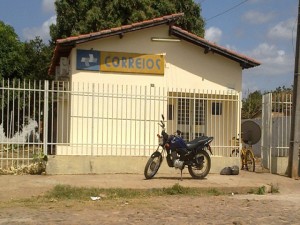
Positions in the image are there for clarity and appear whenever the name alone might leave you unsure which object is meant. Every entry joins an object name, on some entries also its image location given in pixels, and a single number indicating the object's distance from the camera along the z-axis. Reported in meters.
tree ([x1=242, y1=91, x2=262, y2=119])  26.67
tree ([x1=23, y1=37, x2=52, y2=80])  23.92
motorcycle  10.66
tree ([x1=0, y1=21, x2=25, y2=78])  21.80
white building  12.13
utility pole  12.30
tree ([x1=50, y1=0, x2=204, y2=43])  21.56
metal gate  13.07
